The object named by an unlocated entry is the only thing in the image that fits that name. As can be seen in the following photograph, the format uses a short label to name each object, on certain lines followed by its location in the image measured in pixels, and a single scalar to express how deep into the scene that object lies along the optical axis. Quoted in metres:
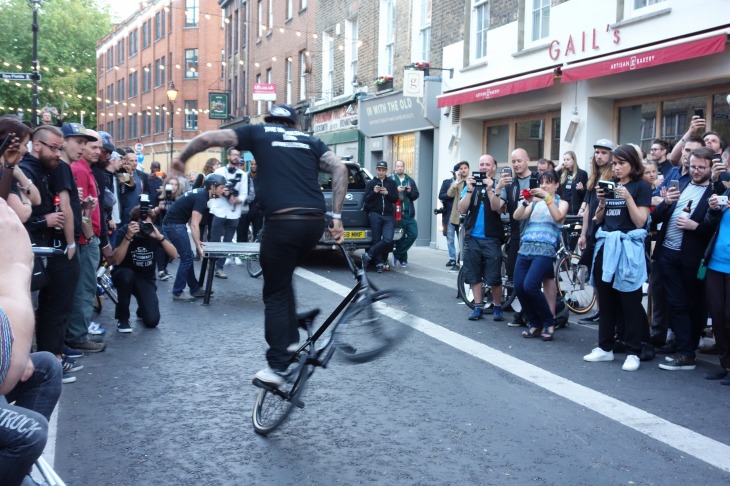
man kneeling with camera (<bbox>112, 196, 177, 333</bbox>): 8.48
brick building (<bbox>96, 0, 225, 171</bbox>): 52.00
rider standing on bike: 4.87
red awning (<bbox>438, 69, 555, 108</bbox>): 14.82
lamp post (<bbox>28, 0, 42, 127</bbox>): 22.53
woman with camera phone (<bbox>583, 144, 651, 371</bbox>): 7.07
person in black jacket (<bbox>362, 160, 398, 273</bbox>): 14.45
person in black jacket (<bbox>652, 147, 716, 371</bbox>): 7.02
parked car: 14.89
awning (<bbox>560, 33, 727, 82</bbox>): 10.84
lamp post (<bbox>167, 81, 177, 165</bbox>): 38.41
